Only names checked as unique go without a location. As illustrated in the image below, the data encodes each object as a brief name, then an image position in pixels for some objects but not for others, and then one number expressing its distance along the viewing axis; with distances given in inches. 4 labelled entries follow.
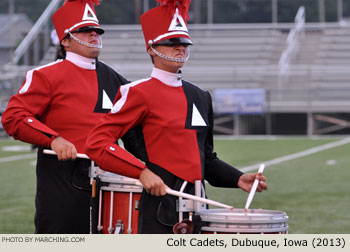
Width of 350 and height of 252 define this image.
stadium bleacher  2055.9
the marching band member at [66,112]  390.3
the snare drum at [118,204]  344.5
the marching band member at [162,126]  307.6
